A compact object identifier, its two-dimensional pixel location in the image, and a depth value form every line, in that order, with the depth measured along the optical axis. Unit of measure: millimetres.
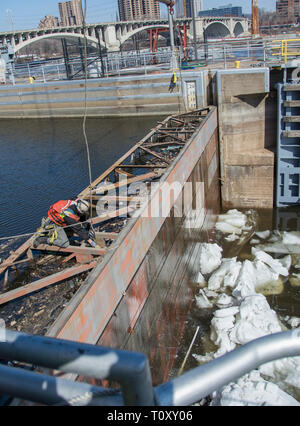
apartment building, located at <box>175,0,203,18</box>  130256
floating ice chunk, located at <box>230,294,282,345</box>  9172
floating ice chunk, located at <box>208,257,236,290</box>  11812
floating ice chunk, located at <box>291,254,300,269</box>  12691
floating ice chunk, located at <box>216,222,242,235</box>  15461
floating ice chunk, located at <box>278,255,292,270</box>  12453
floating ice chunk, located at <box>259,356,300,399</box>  7812
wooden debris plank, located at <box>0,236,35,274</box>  8055
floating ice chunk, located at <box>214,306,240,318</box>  9898
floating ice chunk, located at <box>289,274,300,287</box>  11764
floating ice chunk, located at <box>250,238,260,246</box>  14497
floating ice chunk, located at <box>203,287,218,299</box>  11438
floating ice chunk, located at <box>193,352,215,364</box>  8852
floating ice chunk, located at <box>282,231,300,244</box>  14362
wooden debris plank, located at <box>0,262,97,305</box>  6574
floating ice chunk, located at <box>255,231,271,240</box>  14977
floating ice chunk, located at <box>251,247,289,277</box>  12164
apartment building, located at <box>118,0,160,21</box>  162475
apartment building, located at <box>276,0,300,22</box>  164075
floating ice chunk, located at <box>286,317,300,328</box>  9905
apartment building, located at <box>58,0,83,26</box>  177625
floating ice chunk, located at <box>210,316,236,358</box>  9109
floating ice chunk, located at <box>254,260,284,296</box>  11484
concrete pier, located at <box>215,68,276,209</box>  16031
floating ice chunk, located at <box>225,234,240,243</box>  14816
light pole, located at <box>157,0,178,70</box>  24847
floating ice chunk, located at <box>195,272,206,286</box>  12211
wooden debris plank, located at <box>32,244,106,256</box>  7523
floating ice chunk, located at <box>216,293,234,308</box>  10688
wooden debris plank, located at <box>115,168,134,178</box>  13060
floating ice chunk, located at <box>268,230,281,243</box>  14680
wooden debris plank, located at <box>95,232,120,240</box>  8156
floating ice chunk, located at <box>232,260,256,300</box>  10789
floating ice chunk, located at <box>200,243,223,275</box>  12797
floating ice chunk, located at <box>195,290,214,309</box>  10989
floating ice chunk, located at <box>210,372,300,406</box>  6742
